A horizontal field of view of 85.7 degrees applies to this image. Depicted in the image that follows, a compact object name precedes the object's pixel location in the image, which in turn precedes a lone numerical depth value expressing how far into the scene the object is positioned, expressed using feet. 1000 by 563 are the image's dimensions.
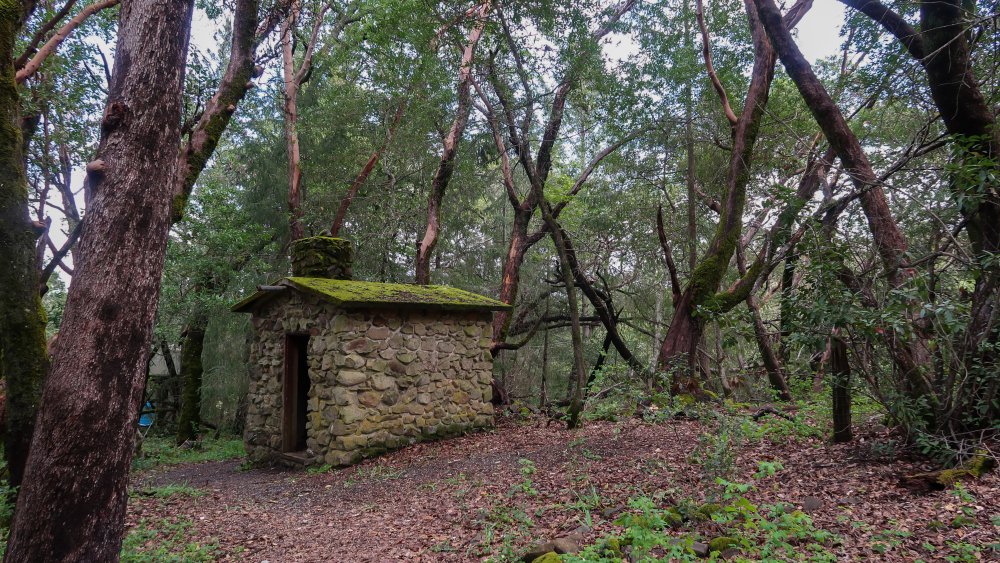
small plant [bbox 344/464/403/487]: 20.29
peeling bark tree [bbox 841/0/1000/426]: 11.57
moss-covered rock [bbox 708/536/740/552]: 9.89
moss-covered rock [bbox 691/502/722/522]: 11.37
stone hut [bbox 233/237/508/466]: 23.12
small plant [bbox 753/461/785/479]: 10.46
